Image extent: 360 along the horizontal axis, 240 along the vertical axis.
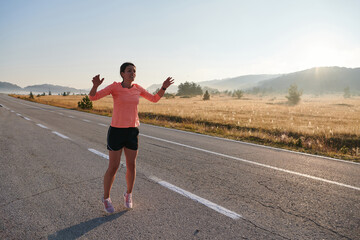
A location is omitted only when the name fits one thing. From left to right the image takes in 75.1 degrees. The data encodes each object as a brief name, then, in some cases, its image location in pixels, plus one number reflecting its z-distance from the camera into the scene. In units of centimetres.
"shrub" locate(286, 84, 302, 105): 5709
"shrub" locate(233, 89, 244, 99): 8919
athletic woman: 300
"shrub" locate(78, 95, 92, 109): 2678
